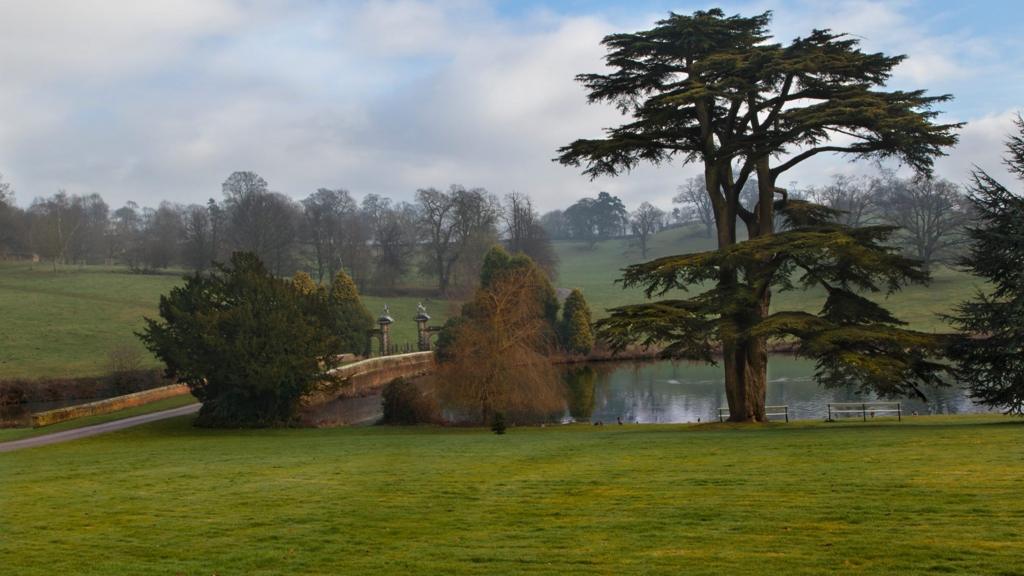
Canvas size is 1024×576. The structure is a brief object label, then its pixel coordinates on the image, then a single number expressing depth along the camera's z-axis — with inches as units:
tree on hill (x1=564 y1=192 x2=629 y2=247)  6092.5
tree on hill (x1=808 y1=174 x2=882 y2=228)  3250.5
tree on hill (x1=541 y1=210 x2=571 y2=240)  6630.4
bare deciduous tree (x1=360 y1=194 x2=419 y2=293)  3346.5
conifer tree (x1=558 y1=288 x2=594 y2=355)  2215.8
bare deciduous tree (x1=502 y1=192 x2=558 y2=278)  3268.0
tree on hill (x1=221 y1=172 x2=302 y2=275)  2960.1
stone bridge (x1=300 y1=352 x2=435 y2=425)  1371.8
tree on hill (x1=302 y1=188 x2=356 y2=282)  3351.4
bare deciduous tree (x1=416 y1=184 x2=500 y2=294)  3193.9
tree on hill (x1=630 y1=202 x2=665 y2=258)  4800.7
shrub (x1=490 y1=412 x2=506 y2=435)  959.2
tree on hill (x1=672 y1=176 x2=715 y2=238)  5182.1
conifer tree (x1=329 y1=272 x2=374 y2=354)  2015.3
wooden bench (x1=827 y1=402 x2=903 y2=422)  1101.9
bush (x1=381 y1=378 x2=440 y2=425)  1171.3
